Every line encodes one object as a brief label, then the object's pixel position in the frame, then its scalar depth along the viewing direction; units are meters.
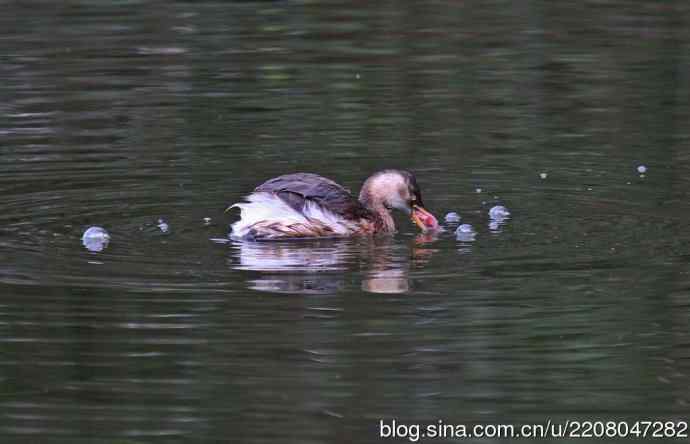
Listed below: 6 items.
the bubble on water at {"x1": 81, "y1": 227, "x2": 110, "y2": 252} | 18.83
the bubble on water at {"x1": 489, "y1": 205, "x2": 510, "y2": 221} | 20.16
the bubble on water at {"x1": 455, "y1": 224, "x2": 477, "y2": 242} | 19.34
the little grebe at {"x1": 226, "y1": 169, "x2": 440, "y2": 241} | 19.30
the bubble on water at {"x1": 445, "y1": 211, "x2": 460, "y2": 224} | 20.37
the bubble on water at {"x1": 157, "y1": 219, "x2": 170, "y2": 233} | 19.64
